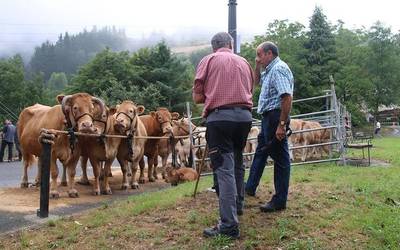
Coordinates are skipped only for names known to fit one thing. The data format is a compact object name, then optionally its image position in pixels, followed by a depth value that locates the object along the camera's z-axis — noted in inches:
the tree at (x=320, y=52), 1921.8
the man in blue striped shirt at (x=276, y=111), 238.7
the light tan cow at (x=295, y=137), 605.5
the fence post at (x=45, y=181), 289.9
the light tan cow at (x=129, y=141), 434.5
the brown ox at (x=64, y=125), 368.8
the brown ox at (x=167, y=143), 532.1
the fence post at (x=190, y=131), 491.7
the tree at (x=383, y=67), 2057.1
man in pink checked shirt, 213.8
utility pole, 319.6
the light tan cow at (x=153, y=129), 513.3
